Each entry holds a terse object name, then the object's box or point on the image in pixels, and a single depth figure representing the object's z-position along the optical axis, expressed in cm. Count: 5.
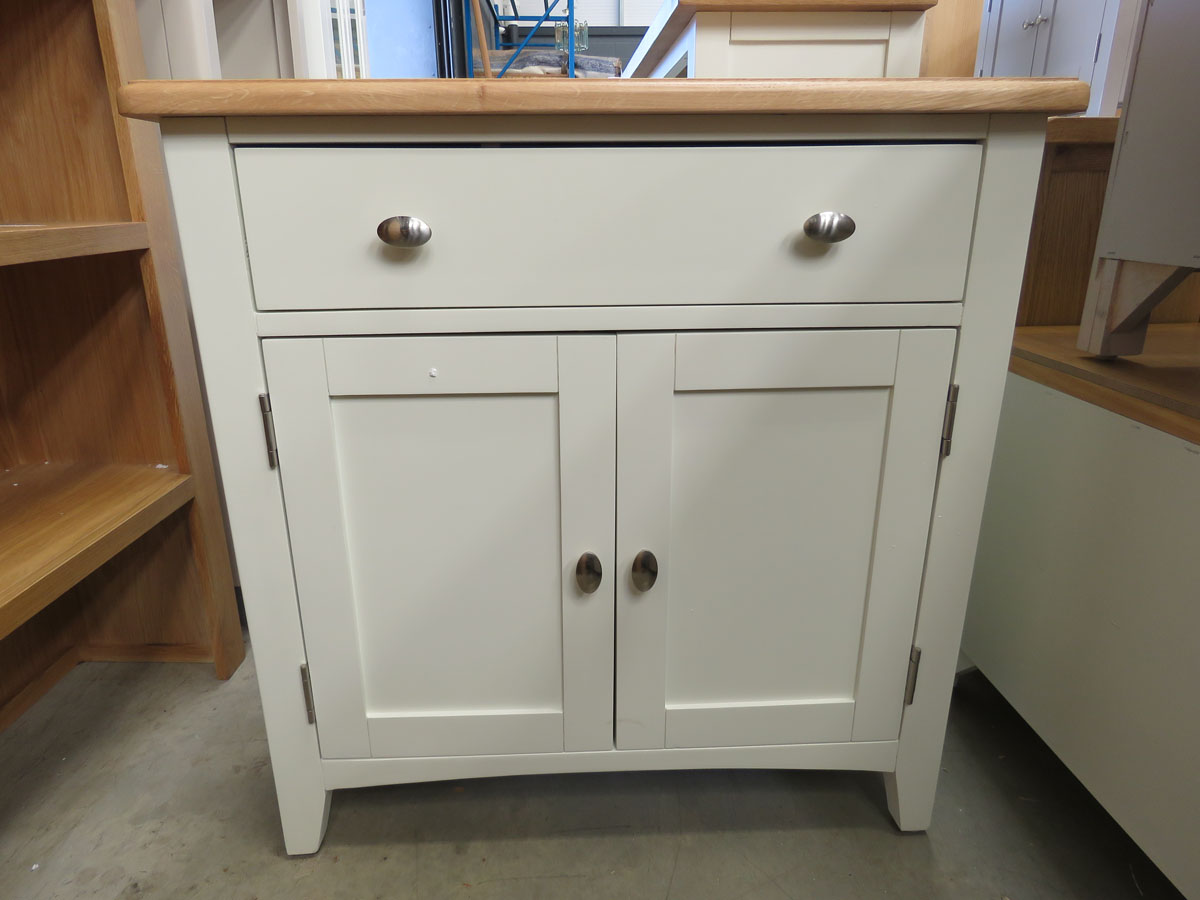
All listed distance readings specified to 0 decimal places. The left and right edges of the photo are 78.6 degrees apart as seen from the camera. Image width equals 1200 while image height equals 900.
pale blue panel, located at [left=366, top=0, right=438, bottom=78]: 127
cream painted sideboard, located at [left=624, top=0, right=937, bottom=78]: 74
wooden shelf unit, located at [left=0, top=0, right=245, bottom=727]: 95
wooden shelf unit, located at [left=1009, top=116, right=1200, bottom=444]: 84
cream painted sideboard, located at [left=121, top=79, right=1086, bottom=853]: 63
